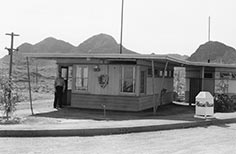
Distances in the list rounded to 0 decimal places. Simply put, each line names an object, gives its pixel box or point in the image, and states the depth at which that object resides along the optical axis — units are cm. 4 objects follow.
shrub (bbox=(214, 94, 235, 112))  1639
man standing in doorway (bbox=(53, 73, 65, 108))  1550
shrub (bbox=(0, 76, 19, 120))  1131
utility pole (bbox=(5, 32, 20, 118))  1141
